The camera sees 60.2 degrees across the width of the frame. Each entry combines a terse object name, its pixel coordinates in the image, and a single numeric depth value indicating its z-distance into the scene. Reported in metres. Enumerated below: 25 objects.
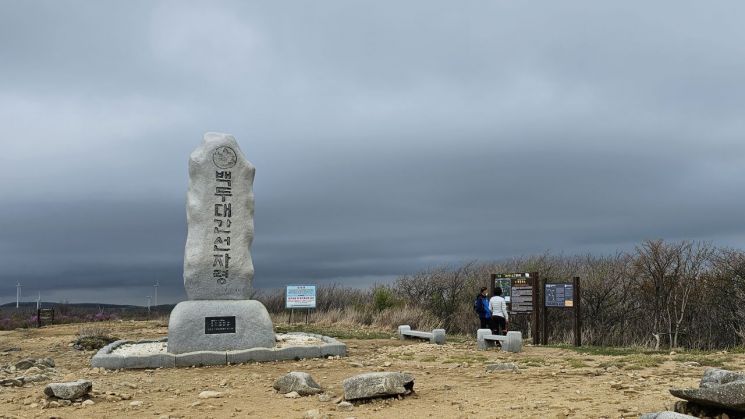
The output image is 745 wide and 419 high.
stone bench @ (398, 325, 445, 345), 15.89
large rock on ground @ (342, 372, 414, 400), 7.43
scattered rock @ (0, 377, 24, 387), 9.83
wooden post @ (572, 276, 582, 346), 15.19
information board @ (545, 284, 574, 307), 15.41
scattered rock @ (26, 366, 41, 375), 11.06
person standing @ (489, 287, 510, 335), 15.57
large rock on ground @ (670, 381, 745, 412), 5.53
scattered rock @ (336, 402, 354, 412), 7.17
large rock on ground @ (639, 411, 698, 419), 4.99
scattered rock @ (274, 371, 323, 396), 8.30
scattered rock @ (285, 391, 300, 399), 8.12
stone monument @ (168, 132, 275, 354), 12.46
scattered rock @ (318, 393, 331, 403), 7.79
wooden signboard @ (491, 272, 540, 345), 15.73
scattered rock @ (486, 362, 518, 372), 10.11
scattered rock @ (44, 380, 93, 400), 8.10
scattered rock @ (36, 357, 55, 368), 12.20
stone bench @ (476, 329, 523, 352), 13.29
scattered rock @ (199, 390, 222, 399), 8.42
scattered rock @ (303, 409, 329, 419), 6.76
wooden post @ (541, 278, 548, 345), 15.70
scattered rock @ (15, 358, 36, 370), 11.91
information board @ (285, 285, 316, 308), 23.14
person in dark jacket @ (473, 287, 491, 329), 16.16
